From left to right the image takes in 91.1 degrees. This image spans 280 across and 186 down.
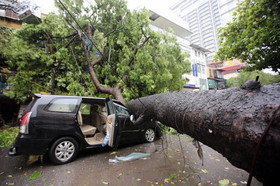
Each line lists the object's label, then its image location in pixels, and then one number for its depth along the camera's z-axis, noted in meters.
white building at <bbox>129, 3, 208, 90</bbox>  17.62
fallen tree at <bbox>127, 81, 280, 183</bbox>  0.80
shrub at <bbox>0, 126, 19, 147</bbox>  5.90
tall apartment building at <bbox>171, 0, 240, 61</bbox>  56.72
